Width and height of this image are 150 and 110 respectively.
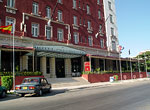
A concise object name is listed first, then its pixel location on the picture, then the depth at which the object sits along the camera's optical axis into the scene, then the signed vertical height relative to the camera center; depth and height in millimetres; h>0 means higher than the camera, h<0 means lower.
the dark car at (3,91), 12422 -2022
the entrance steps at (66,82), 21209 -2431
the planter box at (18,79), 17838 -1530
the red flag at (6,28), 17234 +4041
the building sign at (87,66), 27733 -274
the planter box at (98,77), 26366 -2295
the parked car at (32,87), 12297 -1677
